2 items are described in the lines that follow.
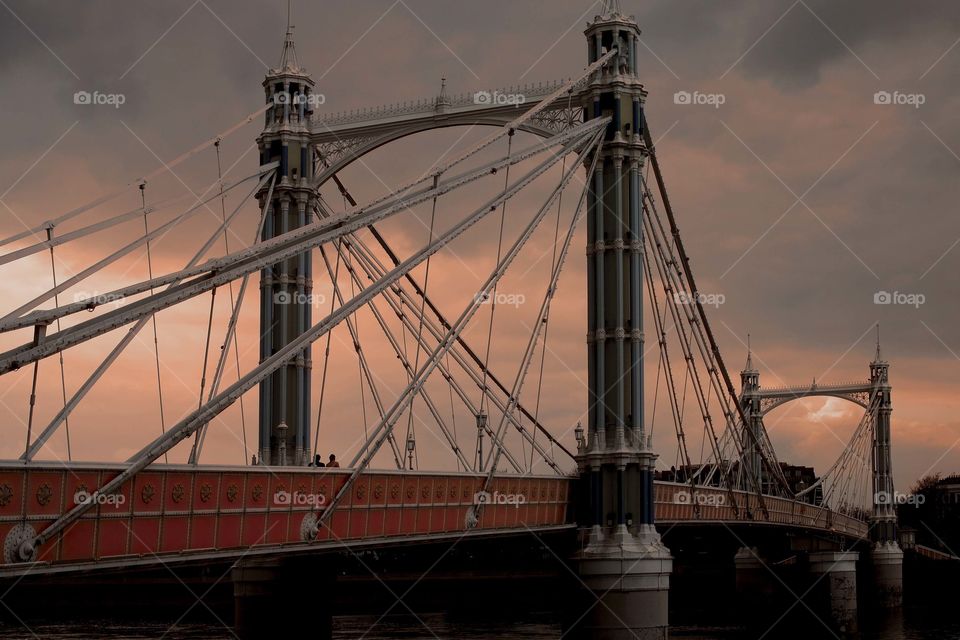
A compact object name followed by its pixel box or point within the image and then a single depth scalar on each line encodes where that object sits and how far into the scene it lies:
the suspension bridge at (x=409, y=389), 25.94
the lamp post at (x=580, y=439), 42.33
